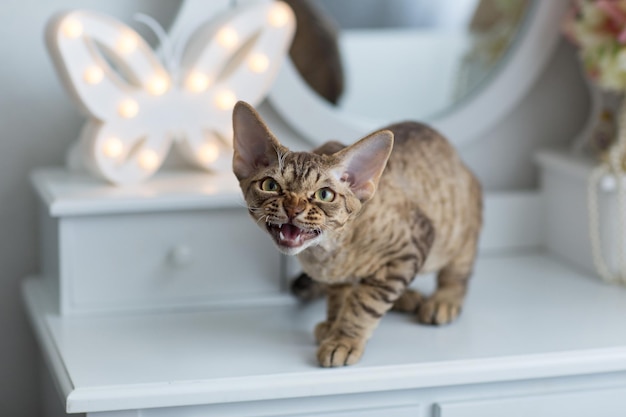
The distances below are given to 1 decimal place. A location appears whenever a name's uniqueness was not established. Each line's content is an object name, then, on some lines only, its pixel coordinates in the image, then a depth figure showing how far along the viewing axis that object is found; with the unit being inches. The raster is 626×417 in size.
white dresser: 42.3
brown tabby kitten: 41.1
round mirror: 52.8
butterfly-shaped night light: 47.9
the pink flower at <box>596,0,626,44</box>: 50.5
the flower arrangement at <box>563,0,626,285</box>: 50.8
